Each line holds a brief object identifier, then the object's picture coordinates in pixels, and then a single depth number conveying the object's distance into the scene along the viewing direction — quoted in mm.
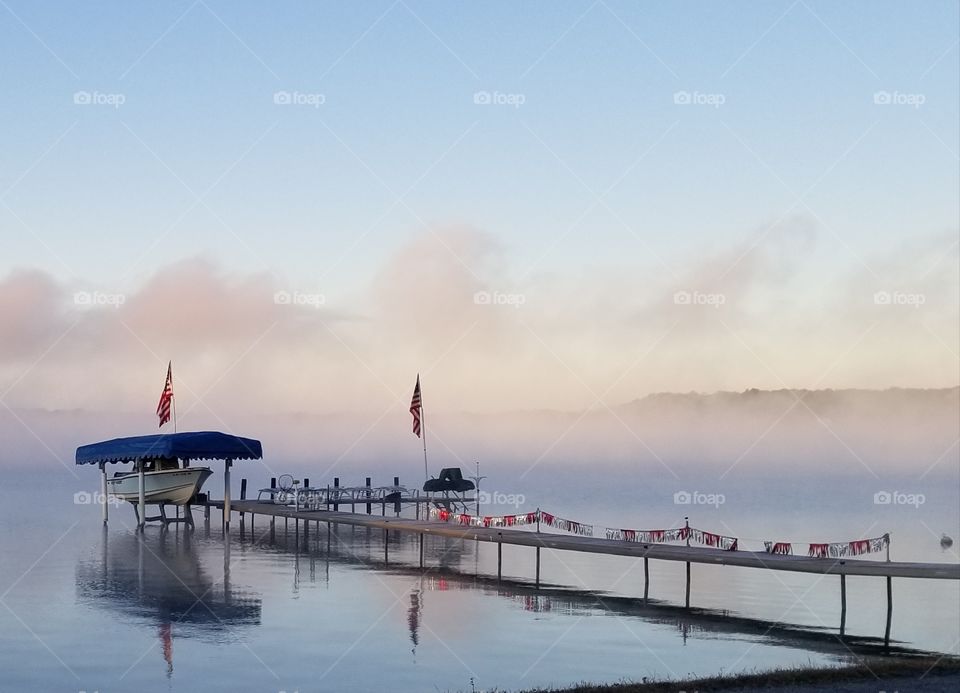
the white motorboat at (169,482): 62750
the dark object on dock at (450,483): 76300
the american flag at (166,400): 58875
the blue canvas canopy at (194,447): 55406
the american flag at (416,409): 56125
